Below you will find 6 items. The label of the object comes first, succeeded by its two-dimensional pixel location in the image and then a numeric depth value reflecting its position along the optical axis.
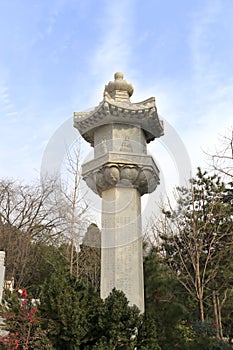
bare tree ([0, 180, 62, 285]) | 16.58
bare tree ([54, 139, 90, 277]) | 9.67
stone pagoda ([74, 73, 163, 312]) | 4.55
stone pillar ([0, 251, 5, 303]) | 6.26
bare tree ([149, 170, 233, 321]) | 9.62
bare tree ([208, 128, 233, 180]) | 5.38
